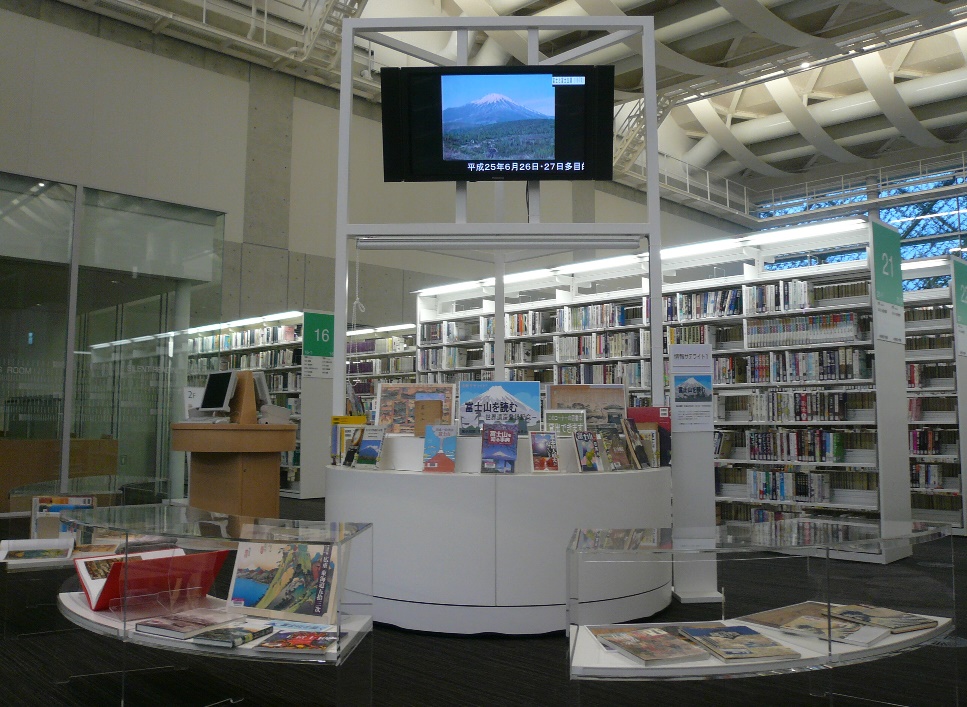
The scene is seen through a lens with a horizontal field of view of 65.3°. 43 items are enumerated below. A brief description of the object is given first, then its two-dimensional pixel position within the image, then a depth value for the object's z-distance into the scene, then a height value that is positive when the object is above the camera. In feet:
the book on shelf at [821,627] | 7.23 -2.08
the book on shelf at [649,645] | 6.93 -2.23
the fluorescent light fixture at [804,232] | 21.48 +5.43
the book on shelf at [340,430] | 14.79 -0.39
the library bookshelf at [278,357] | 33.68 +2.70
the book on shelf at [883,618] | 7.41 -2.03
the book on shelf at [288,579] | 7.27 -1.67
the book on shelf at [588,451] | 13.47 -0.70
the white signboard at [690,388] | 16.06 +0.52
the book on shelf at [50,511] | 12.36 -1.75
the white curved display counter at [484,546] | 12.59 -2.29
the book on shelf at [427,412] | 15.01 -0.02
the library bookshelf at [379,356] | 37.29 +2.79
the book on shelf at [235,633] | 7.34 -2.21
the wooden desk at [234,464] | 17.34 -1.30
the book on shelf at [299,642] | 7.10 -2.21
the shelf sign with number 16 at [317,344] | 32.22 +2.88
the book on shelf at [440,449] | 13.35 -0.67
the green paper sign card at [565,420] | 14.34 -0.16
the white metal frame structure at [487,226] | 15.48 +3.83
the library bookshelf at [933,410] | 24.45 +0.13
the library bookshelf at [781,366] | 21.49 +1.55
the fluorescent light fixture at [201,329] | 26.81 +2.87
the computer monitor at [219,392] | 18.33 +0.44
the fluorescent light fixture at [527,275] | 29.22 +5.34
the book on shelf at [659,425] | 15.10 -0.25
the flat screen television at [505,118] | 15.58 +6.08
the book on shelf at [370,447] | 13.91 -0.67
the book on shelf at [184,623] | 7.66 -2.22
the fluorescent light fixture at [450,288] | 31.83 +5.38
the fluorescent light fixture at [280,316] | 34.89 +4.42
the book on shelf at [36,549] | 11.35 -2.14
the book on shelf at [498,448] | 13.09 -0.64
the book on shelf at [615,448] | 13.74 -0.66
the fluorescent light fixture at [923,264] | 25.57 +5.14
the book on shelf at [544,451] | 13.41 -0.70
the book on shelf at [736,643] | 7.00 -2.20
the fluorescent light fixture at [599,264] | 26.66 +5.43
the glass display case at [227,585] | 7.23 -1.83
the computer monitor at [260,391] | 18.95 +0.48
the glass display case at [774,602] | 6.98 -1.90
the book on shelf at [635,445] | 14.07 -0.62
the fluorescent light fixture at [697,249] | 24.64 +5.48
